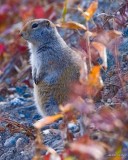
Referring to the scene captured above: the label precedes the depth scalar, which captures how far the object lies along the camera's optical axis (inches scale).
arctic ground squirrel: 358.0
